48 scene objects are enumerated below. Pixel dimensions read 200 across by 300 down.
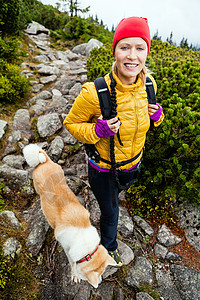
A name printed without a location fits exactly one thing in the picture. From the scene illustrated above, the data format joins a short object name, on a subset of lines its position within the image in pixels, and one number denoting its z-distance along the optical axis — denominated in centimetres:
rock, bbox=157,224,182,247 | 331
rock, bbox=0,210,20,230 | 308
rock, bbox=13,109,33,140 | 492
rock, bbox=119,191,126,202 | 388
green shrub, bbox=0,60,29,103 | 535
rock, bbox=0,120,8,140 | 450
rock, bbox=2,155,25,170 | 402
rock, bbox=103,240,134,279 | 281
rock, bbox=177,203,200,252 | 331
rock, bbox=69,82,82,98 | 661
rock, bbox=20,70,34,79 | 721
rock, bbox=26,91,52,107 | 616
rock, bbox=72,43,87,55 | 1231
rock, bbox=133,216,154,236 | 341
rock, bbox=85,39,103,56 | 1187
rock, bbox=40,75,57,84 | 725
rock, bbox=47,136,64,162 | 430
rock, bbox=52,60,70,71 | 918
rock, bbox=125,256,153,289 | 275
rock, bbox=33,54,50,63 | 916
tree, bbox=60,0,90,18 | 1471
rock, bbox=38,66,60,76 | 786
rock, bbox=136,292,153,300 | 255
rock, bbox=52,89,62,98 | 644
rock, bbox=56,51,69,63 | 1051
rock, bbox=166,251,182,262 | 314
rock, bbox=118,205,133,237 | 334
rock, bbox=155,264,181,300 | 271
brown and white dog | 236
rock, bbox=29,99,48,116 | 562
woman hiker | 173
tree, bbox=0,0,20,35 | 657
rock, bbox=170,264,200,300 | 271
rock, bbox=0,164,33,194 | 362
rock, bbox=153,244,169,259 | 316
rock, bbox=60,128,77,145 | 472
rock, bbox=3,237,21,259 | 261
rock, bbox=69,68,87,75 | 837
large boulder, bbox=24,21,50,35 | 1359
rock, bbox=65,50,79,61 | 1119
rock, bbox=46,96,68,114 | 561
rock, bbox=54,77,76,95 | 682
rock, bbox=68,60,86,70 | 940
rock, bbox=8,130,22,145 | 455
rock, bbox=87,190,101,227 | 347
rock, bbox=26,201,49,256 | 290
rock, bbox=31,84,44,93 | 670
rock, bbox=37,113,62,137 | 485
